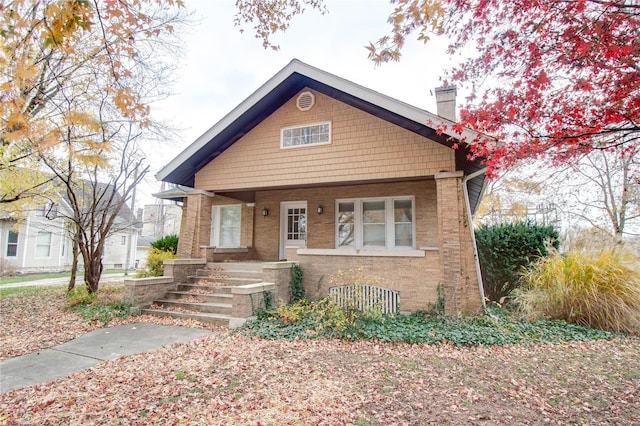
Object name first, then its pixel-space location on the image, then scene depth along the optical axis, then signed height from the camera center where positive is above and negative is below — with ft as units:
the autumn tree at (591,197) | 55.47 +9.77
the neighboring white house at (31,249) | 63.10 -0.51
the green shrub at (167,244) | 42.75 +0.47
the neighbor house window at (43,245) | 68.33 +0.30
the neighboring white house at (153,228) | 109.81 +8.71
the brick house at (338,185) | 24.99 +6.07
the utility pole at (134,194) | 35.65 +7.50
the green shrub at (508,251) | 29.22 +0.00
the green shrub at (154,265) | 33.81 -1.79
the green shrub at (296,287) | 27.89 -3.15
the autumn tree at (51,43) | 10.35 +7.27
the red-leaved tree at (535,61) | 12.73 +8.20
